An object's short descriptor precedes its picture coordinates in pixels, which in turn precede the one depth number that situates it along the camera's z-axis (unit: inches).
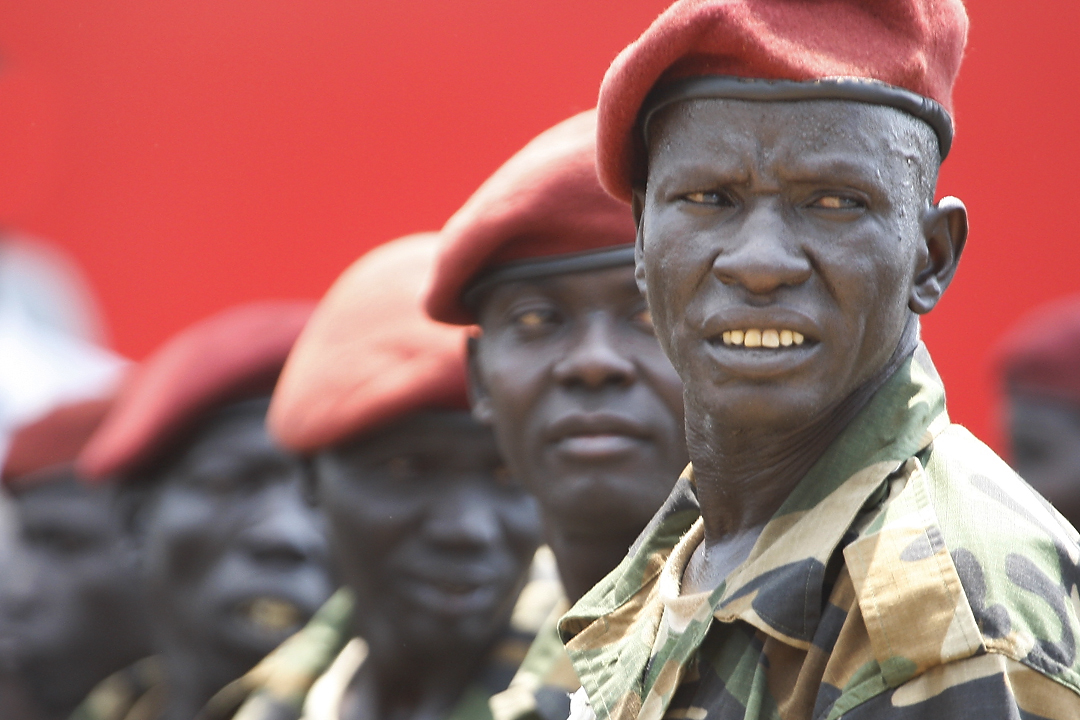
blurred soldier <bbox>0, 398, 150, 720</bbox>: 418.6
